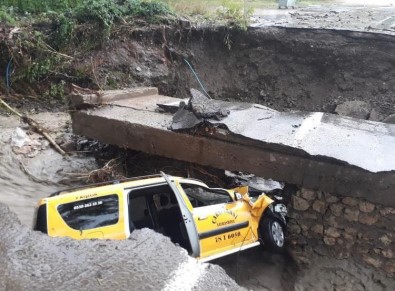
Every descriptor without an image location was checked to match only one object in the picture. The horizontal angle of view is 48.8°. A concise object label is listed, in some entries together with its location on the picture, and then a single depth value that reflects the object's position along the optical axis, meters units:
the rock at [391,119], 8.62
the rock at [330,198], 6.00
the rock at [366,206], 5.76
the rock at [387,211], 5.66
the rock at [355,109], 10.14
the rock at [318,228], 6.23
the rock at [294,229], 6.39
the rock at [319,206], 6.12
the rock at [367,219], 5.79
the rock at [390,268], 5.86
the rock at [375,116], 9.90
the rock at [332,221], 6.08
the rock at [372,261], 5.92
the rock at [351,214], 5.91
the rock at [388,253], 5.83
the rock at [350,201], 5.86
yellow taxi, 4.92
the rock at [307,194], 6.14
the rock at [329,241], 6.16
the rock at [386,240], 5.80
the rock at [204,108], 6.75
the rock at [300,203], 6.22
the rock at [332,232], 6.11
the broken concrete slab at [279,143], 5.69
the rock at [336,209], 6.01
